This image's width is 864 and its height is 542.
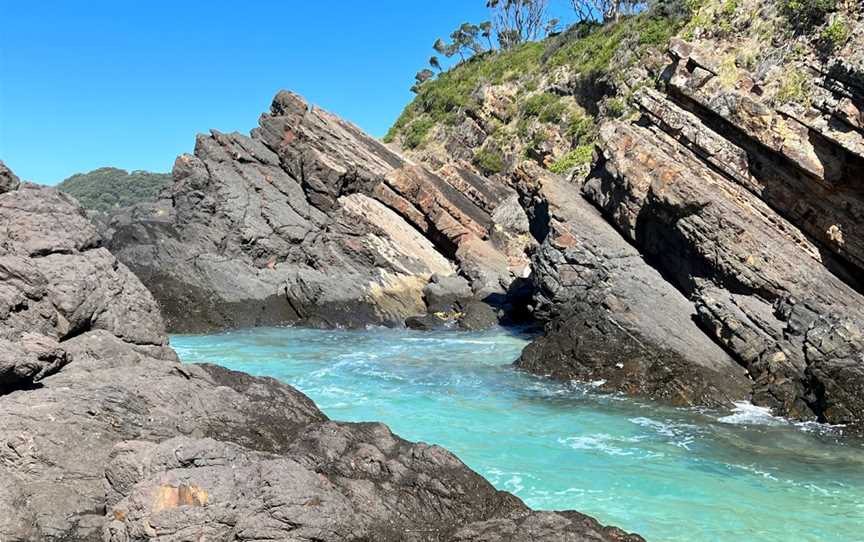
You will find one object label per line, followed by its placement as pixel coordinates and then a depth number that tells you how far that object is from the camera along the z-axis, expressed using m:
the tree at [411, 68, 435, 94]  72.94
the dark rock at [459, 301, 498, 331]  24.91
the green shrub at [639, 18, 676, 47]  40.58
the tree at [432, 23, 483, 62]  71.25
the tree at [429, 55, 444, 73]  73.00
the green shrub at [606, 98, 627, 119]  39.62
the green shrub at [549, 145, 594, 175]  36.91
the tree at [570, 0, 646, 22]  52.03
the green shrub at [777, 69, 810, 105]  16.45
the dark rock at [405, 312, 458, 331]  24.88
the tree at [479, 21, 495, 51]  70.88
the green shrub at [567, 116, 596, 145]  42.38
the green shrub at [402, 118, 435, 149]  56.47
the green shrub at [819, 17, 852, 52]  17.22
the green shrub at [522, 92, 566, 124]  45.75
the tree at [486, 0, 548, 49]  69.25
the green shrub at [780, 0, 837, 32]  19.10
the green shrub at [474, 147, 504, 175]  47.84
